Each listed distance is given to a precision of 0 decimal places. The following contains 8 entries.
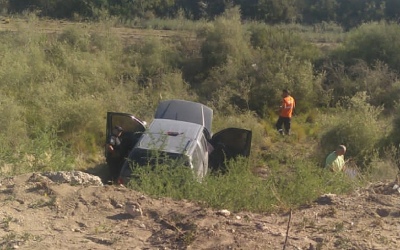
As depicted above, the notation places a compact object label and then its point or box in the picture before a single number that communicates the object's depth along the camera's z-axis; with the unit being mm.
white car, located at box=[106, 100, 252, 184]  9180
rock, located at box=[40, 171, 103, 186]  6473
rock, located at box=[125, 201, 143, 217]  5648
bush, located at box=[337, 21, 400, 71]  21547
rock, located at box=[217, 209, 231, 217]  5609
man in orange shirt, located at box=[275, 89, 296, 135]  16141
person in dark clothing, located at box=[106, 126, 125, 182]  10836
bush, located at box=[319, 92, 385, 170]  13453
